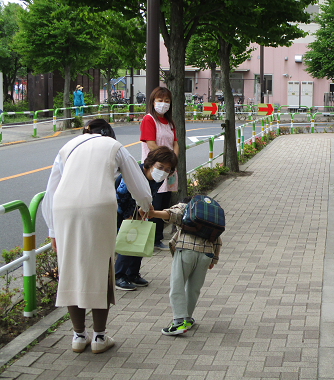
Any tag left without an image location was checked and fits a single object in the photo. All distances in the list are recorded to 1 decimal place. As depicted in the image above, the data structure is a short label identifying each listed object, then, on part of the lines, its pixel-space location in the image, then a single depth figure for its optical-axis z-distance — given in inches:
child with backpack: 156.1
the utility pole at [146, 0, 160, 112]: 280.7
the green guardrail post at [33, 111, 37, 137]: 807.0
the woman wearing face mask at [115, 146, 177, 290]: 156.3
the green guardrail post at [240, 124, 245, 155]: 606.5
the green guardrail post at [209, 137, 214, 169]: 422.9
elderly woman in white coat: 134.0
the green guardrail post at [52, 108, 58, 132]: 856.7
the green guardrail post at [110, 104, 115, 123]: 1073.0
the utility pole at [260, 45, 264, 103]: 1267.0
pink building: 1814.7
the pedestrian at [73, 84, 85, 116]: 994.7
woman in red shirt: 233.9
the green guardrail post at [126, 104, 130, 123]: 1104.5
